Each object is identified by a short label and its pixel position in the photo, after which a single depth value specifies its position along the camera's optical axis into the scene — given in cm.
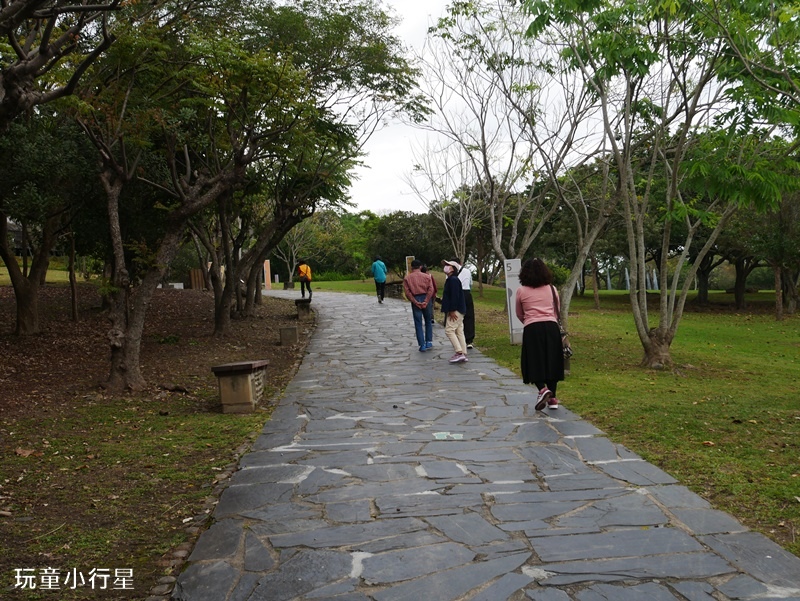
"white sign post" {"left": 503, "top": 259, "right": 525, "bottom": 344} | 1470
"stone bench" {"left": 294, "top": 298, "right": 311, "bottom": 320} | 2228
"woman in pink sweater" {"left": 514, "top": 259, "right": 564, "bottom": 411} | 829
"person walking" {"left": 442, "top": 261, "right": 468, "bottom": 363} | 1244
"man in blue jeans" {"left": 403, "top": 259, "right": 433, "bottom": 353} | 1402
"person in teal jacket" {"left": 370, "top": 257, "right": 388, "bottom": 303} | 2689
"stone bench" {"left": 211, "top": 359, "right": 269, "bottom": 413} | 905
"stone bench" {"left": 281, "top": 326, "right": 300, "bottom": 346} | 1658
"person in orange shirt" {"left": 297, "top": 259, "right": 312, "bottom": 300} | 2750
